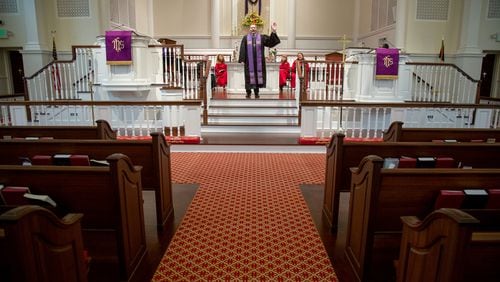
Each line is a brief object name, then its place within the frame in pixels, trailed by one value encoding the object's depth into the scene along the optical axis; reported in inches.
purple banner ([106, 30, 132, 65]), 300.5
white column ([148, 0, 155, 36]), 566.3
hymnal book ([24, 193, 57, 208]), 94.2
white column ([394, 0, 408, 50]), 418.9
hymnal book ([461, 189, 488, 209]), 96.7
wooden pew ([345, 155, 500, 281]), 99.7
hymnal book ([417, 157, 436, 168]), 124.1
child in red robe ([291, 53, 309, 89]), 334.7
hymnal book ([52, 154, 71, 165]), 123.3
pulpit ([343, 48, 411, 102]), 324.8
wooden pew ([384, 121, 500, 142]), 171.1
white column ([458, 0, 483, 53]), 418.9
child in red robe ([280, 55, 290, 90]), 443.2
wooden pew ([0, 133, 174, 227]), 137.0
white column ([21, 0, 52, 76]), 405.1
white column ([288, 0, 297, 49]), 553.9
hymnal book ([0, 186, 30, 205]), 94.7
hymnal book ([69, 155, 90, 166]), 122.9
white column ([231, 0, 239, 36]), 580.2
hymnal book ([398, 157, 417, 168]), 122.1
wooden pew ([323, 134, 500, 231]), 137.9
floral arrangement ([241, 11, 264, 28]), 440.5
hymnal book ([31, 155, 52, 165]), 124.2
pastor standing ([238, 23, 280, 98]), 373.1
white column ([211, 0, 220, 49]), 543.8
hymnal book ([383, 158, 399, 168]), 126.4
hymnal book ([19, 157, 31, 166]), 131.4
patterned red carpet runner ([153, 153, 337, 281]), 110.0
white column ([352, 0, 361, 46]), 575.5
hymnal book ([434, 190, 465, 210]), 96.8
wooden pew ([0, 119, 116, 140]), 168.7
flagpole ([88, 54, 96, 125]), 327.0
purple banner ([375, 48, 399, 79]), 318.0
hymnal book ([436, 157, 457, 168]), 124.0
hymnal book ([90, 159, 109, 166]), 124.6
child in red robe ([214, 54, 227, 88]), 442.1
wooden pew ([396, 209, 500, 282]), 62.1
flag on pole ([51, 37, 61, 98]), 357.4
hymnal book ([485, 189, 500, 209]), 95.6
